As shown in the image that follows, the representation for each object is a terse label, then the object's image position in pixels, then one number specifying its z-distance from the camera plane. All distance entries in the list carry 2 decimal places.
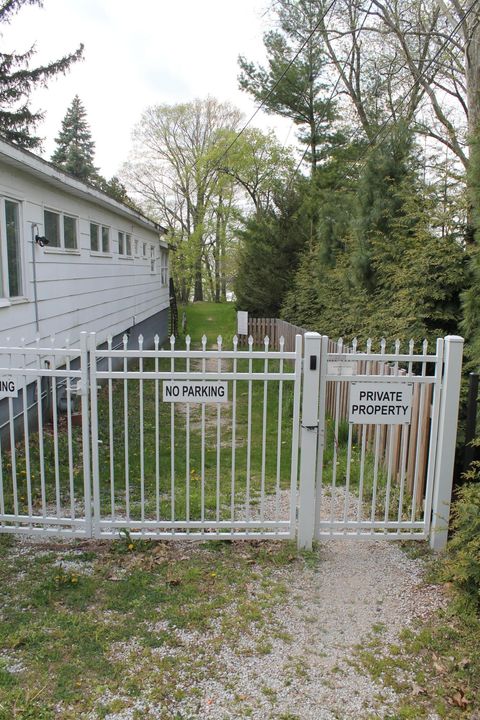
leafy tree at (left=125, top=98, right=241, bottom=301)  32.78
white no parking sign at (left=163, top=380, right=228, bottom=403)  3.80
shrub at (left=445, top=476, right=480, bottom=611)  3.14
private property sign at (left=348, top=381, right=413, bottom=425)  3.86
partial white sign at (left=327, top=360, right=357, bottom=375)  3.92
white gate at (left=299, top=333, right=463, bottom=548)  3.81
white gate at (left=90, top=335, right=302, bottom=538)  3.81
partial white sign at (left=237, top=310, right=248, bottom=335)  14.90
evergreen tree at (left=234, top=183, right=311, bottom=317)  17.81
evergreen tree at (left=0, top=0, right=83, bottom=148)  15.43
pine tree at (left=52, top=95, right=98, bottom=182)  36.44
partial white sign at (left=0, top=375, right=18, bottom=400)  3.98
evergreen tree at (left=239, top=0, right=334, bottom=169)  18.50
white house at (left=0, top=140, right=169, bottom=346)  6.39
